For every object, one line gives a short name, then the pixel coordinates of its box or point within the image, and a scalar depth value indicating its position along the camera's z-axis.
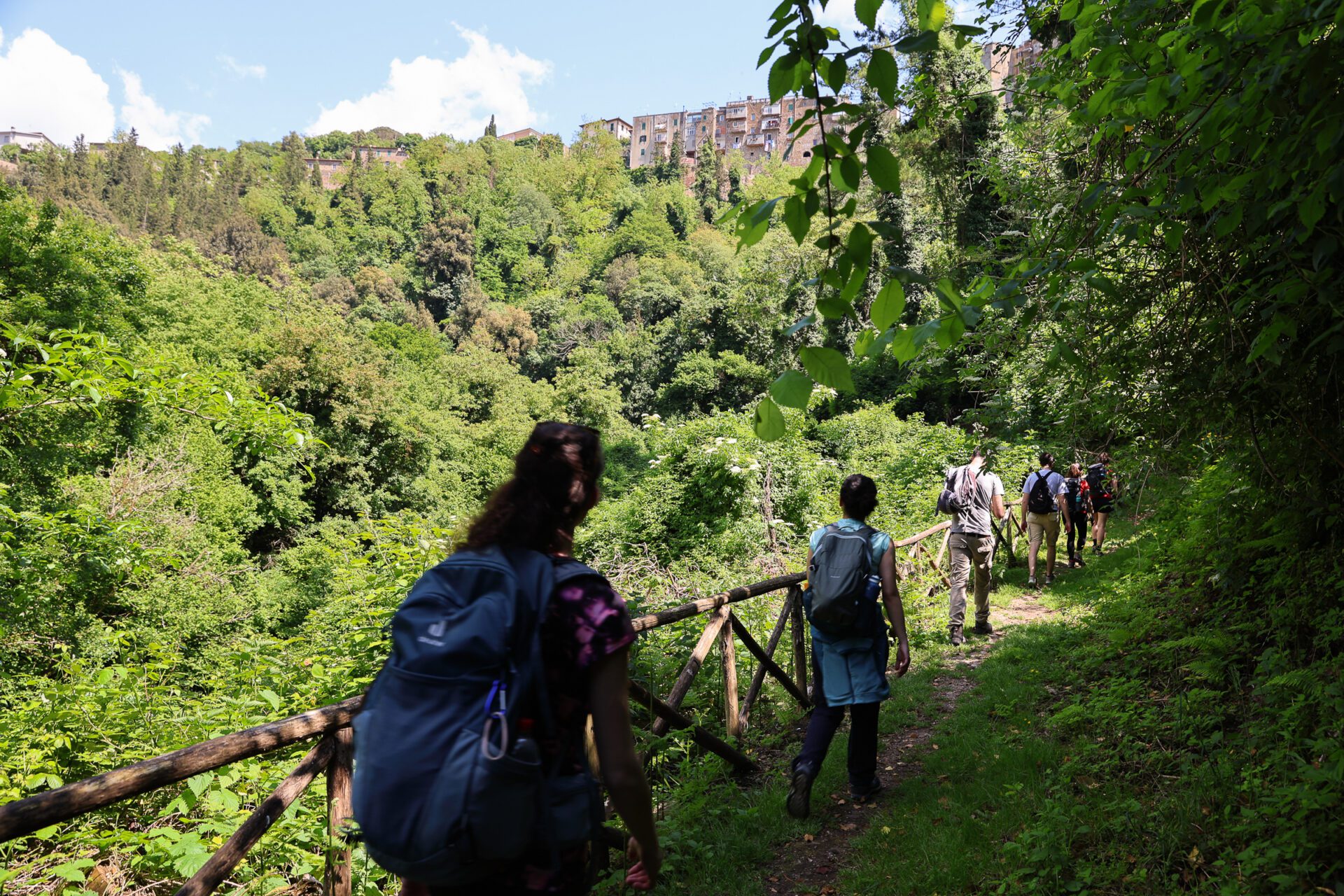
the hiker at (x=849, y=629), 3.99
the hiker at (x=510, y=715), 1.40
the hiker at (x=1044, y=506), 9.35
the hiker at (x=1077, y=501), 10.38
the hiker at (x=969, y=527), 7.38
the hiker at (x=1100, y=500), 9.94
